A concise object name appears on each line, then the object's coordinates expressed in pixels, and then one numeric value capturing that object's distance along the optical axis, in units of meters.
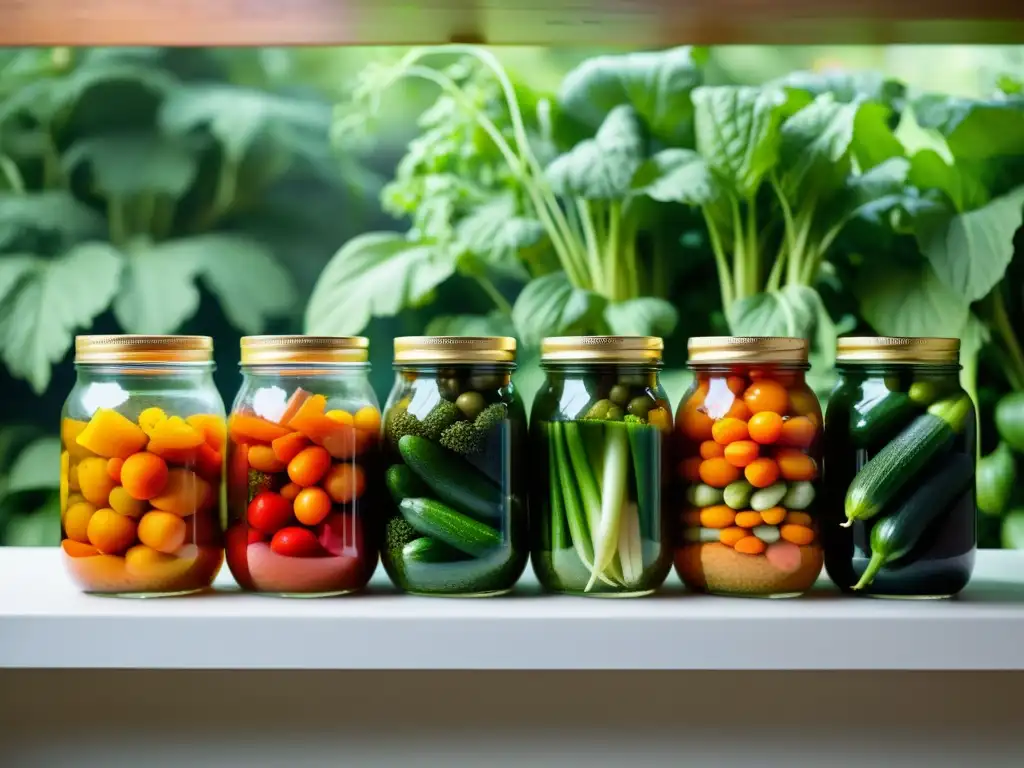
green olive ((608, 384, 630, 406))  0.80
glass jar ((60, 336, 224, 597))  0.77
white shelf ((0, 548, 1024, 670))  0.70
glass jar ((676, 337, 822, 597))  0.76
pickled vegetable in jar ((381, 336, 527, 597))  0.77
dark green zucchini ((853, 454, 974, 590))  0.76
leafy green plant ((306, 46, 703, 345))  1.18
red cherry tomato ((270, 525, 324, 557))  0.77
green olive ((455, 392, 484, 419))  0.78
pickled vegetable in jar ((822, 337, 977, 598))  0.76
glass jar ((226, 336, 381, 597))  0.77
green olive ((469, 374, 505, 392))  0.80
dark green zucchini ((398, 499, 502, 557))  0.77
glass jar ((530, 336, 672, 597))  0.78
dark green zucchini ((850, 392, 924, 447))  0.78
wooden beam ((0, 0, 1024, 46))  0.82
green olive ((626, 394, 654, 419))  0.80
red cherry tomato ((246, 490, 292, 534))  0.77
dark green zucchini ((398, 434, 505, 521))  0.77
